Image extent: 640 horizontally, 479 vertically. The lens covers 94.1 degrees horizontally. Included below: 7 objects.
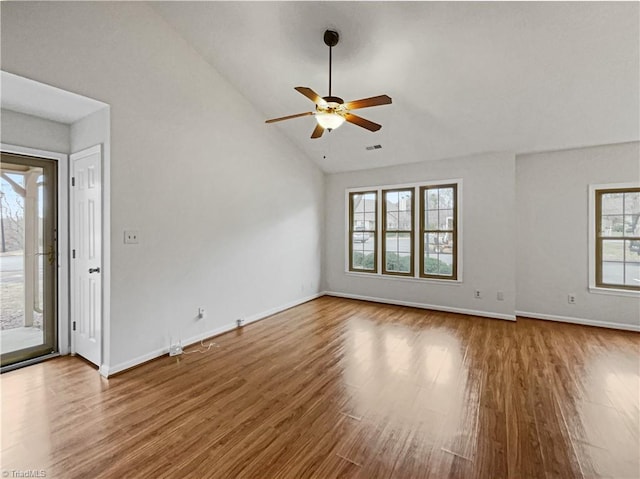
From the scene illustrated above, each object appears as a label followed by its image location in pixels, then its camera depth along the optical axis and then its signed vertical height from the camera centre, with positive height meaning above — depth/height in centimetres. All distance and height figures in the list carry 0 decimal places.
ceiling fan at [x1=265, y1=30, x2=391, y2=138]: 265 +121
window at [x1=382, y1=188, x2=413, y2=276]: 584 +12
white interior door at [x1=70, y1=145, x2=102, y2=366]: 307 -19
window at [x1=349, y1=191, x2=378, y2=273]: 623 +13
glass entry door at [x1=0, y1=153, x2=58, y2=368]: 310 -25
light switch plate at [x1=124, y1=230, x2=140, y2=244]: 309 -2
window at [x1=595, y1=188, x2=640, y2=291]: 446 +1
